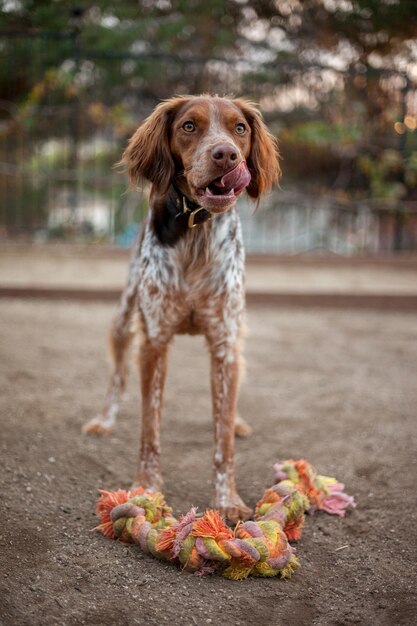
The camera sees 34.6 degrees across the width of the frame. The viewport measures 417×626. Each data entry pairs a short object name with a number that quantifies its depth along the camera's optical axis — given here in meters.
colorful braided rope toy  1.91
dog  2.45
